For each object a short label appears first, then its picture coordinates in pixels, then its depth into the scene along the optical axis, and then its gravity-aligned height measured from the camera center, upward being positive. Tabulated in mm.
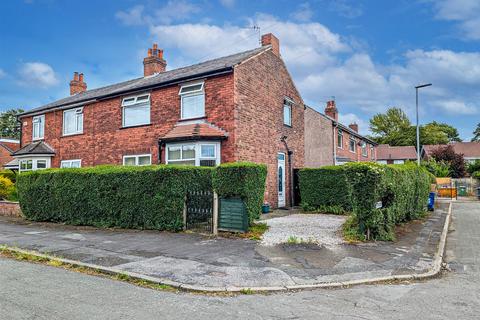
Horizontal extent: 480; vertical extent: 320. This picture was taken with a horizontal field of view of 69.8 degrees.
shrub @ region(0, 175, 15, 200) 18406 -785
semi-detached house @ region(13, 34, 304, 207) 14500 +2669
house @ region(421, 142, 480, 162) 61128 +4106
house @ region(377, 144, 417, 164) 60594 +3263
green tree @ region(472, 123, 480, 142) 81356 +9037
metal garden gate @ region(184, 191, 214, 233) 10509 -1153
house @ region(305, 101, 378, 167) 24484 +2410
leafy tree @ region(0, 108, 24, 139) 60500 +9051
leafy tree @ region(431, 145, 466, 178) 44788 +1588
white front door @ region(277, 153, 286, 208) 17781 -352
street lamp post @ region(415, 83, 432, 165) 23125 +5840
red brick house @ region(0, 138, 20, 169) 33906 +2435
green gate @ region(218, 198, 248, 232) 10055 -1229
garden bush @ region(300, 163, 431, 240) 9000 -658
